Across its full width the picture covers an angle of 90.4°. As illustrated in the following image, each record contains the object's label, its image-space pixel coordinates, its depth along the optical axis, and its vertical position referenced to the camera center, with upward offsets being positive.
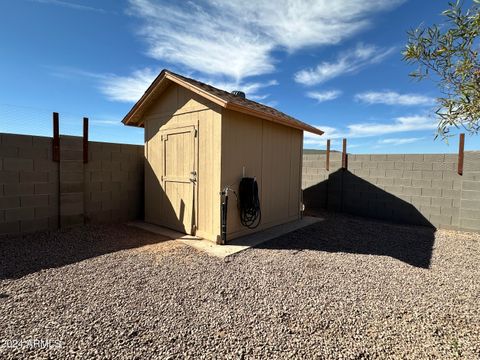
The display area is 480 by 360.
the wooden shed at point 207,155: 4.25 +0.31
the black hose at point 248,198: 4.46 -0.51
